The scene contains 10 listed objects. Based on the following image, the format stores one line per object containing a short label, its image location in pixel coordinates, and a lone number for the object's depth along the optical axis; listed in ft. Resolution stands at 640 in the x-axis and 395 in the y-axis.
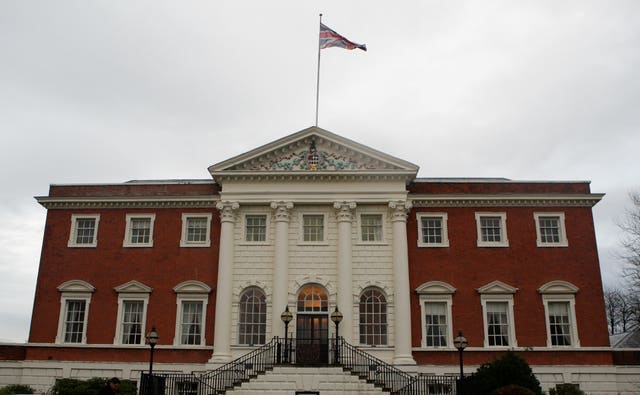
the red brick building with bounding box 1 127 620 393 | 100.12
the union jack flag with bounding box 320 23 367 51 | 108.99
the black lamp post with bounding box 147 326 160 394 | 82.11
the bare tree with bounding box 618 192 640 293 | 112.46
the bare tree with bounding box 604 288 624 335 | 238.89
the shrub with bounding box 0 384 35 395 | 92.45
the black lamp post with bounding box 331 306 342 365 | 90.82
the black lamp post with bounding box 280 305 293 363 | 90.17
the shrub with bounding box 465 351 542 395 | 76.33
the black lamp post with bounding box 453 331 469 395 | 82.12
